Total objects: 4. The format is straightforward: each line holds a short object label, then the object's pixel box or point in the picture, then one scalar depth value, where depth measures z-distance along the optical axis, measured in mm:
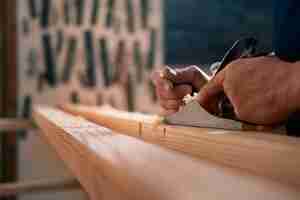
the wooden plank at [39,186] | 1582
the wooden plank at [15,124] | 1773
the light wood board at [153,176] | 238
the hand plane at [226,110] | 604
